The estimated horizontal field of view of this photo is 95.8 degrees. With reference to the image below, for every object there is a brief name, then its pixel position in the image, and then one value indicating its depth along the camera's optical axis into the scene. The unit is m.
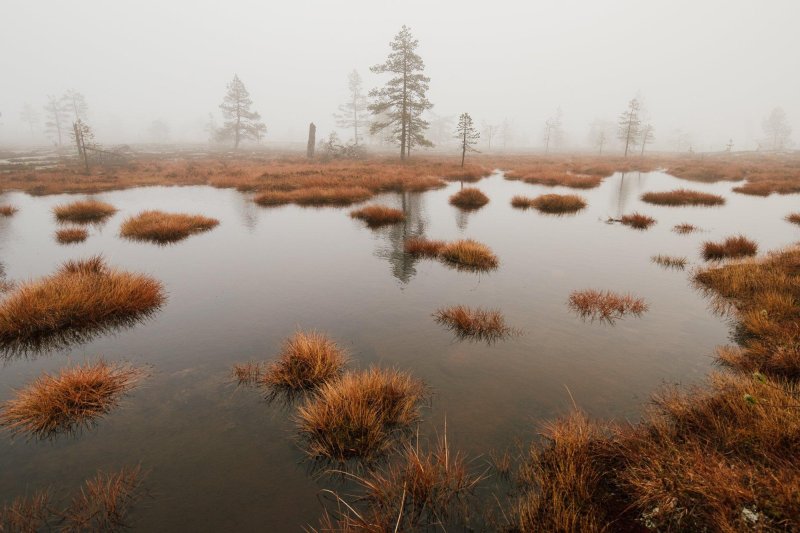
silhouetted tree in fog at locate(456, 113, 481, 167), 32.84
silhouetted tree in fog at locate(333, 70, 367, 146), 80.54
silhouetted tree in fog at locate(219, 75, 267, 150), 66.31
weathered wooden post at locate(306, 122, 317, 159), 45.08
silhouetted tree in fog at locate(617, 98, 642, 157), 62.72
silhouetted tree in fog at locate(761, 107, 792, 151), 104.12
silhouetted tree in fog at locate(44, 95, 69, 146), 85.38
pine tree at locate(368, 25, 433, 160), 40.28
